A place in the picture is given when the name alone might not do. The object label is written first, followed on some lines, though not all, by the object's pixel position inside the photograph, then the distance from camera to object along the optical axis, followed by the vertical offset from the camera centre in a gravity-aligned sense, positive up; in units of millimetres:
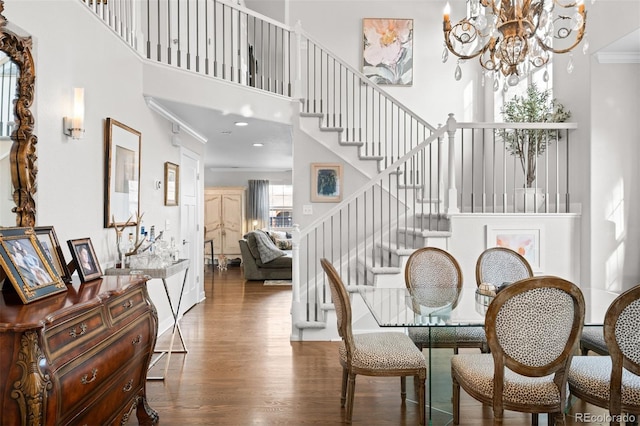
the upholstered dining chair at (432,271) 3246 -486
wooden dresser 1433 -620
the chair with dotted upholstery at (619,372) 1748 -725
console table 3115 -485
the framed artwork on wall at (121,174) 3260 +320
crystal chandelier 2641 +1235
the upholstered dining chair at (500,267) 3164 -445
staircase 4086 +805
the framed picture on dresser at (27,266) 1705 -253
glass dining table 2238 -617
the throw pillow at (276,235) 9010 -575
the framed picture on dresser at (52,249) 2071 -205
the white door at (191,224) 5324 -191
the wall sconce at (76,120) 2658 +602
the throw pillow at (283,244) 9000 -753
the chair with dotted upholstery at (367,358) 2379 -882
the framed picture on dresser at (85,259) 2221 -283
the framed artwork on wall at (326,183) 5082 +358
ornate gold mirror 2100 +462
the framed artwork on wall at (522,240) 4070 -291
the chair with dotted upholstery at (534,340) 1808 -594
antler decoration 3338 -176
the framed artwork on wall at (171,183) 4656 +334
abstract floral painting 6293 +2535
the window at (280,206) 10656 +128
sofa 7762 -984
